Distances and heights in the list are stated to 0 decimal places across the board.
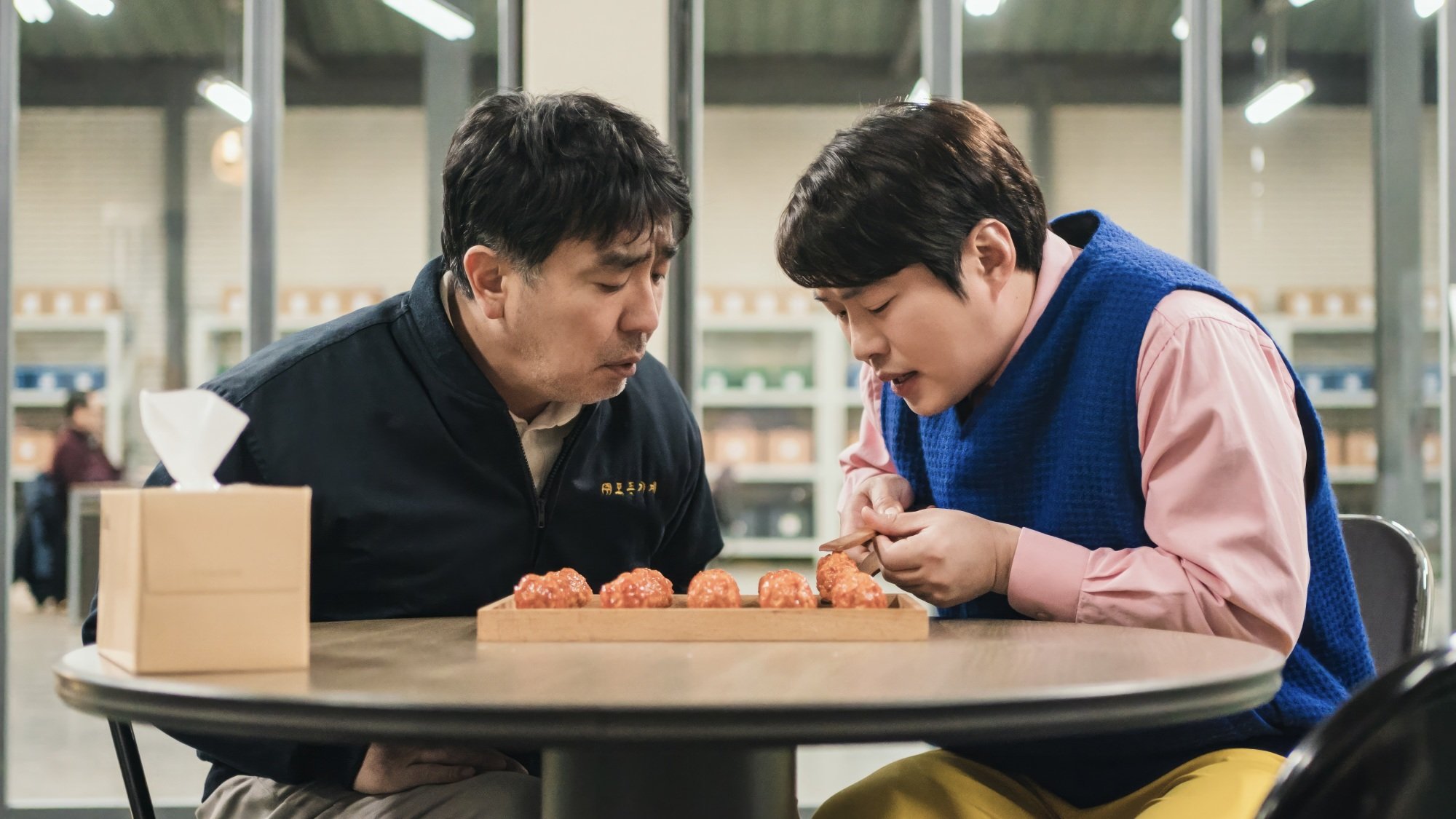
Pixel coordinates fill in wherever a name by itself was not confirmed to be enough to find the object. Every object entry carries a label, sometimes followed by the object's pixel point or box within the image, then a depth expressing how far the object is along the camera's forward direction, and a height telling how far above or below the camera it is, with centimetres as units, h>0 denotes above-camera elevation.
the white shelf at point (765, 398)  693 +17
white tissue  101 -1
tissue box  94 -13
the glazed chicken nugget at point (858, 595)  123 -19
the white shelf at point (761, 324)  732 +66
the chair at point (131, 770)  128 -39
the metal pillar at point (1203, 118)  338 +92
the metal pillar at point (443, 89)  372 +112
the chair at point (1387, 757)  69 -20
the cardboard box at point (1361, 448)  411 -8
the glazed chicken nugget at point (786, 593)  122 -18
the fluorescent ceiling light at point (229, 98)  338 +102
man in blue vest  123 -3
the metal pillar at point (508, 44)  341 +115
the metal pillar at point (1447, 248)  330 +53
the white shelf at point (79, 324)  647 +59
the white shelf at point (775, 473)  715 -31
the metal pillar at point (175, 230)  685 +128
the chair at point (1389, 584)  151 -22
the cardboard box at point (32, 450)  331 -9
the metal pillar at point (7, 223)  319 +56
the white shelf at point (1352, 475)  429 -19
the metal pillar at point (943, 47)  336 +112
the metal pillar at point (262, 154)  334 +80
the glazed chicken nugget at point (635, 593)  125 -19
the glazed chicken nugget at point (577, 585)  125 -18
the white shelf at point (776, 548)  723 -79
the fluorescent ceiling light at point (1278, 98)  473 +142
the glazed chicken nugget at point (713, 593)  125 -19
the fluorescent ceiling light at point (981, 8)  348 +129
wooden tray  116 -21
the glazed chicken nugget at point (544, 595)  123 -19
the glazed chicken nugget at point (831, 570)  128 -17
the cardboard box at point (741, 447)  719 -14
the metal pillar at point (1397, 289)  381 +48
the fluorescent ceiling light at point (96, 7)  379 +142
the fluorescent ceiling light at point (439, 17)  370 +134
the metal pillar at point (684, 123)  337 +90
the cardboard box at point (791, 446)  714 -13
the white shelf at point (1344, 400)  433 +10
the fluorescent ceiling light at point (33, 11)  329 +122
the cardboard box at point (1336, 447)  400 -8
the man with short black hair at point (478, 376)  150 +7
